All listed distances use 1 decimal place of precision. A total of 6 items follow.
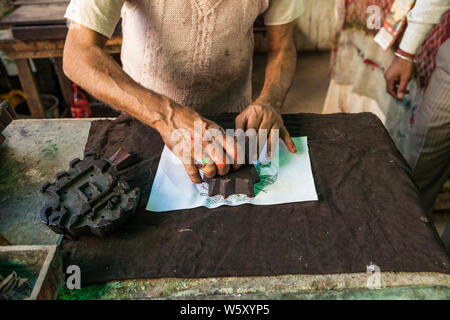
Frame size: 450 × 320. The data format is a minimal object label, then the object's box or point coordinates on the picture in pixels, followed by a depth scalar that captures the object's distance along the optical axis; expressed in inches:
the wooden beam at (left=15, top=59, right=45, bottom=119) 111.5
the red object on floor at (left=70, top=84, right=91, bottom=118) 123.6
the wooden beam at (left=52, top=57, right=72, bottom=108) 122.5
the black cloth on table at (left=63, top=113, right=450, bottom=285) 38.3
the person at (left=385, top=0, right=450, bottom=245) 71.0
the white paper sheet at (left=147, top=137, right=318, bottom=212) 46.4
